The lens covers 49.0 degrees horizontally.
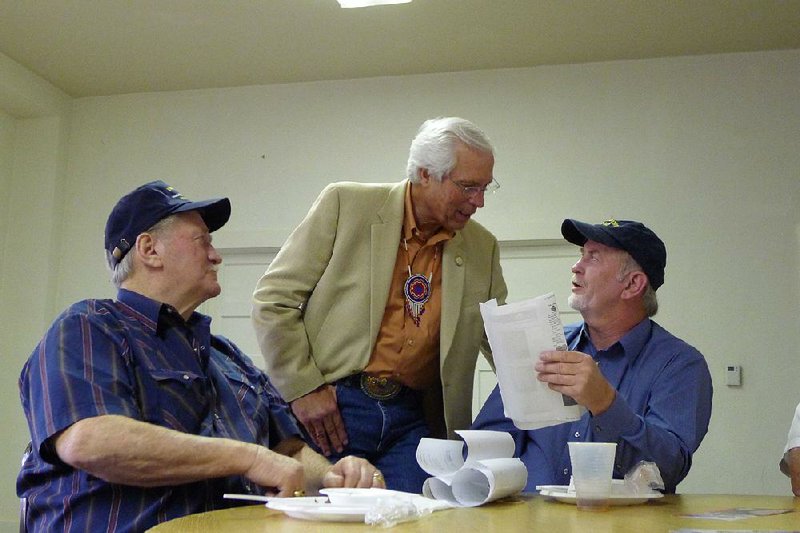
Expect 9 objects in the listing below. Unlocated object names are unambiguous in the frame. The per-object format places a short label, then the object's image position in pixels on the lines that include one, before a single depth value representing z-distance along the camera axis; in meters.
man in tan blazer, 2.40
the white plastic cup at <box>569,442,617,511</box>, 1.54
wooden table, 1.23
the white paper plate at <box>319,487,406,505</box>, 1.38
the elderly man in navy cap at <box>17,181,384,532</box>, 1.52
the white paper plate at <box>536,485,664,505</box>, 1.58
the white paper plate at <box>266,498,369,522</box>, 1.26
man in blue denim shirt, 1.83
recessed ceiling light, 4.49
